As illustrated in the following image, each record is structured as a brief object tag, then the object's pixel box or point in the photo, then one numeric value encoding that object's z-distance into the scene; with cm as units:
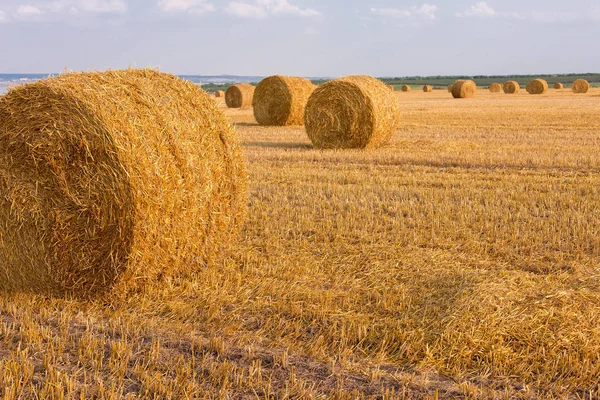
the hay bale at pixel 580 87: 4450
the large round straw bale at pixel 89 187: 520
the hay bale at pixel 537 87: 4497
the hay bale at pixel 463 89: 4159
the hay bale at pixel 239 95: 3019
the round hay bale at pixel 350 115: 1469
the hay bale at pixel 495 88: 5019
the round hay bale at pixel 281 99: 2045
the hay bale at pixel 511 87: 4712
